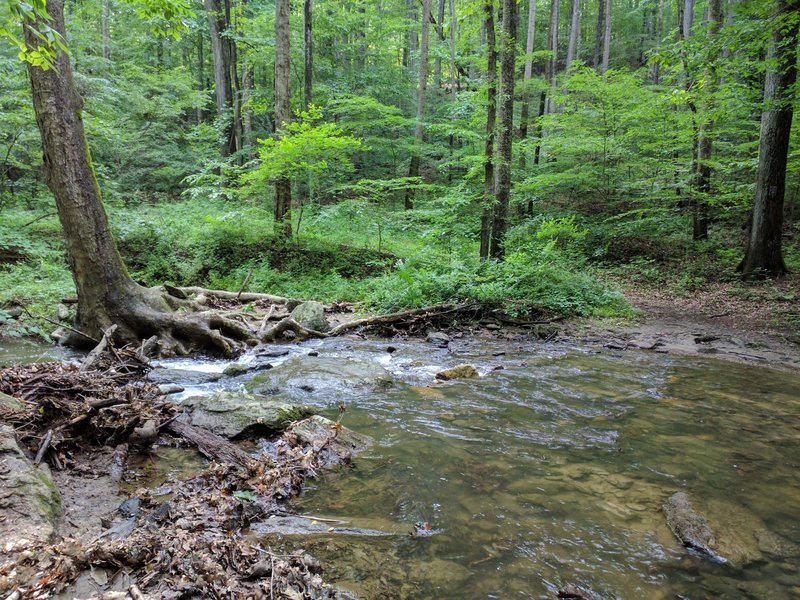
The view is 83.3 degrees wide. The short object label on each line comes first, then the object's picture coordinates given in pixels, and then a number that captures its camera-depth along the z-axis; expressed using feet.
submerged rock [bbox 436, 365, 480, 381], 22.43
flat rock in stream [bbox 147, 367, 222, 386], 20.66
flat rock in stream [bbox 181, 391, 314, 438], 15.20
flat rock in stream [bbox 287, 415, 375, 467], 14.05
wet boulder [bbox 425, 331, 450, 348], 30.12
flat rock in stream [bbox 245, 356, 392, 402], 20.42
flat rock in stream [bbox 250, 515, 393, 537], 10.27
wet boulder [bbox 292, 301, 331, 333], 33.14
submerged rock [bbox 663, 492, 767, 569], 9.98
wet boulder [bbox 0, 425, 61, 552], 8.17
